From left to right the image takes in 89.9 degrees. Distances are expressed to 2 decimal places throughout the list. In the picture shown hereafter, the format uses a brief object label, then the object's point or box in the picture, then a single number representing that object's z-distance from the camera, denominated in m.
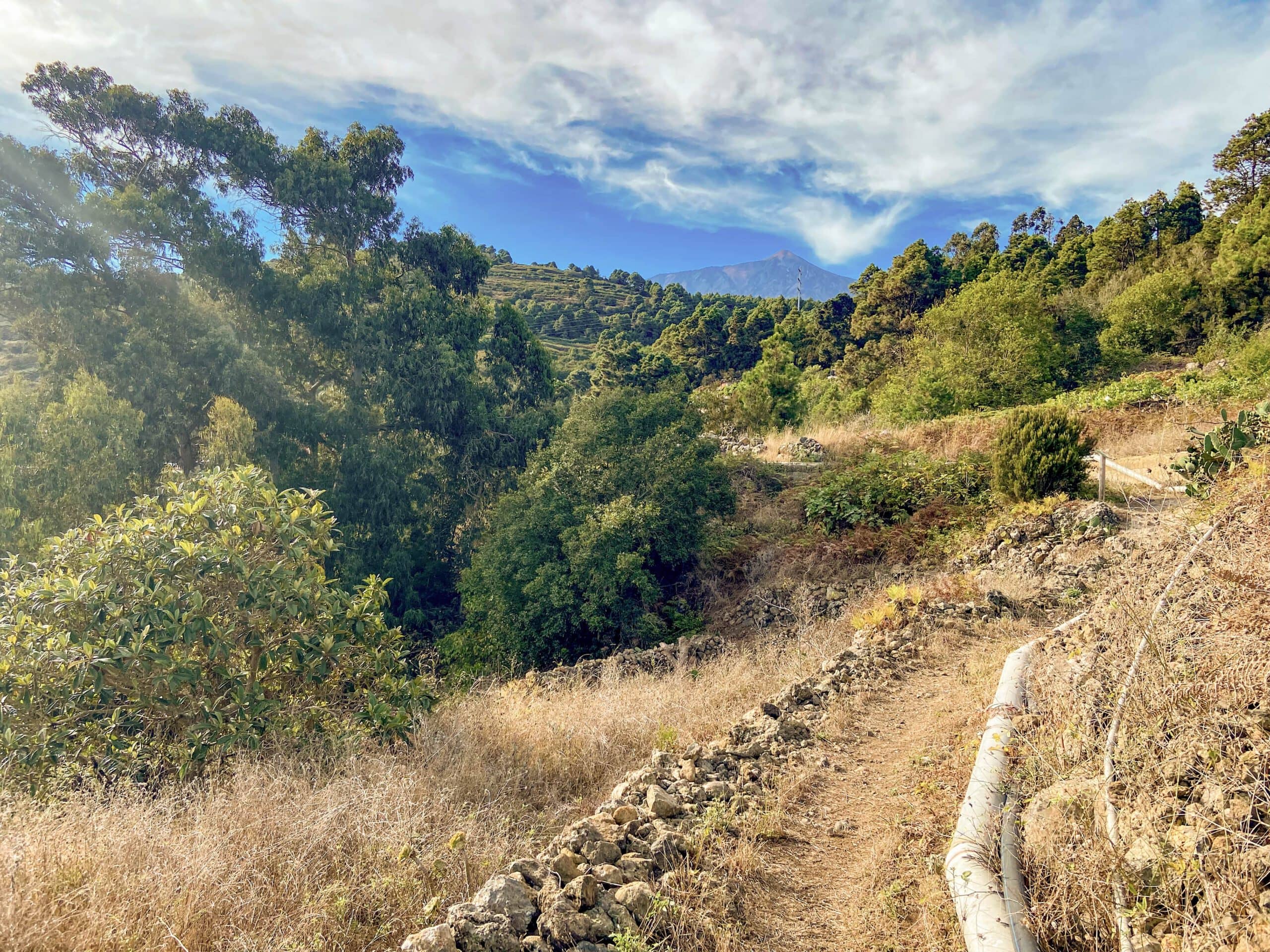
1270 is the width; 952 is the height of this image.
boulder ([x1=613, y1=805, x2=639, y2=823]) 3.64
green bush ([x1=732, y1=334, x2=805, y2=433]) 24.38
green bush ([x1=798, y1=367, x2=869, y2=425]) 25.94
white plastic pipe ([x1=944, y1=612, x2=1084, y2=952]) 2.37
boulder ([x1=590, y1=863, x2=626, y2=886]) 3.04
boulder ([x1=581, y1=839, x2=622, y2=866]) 3.22
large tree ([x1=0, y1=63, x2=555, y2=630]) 13.84
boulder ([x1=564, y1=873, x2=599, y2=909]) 2.86
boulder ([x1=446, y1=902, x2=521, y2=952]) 2.57
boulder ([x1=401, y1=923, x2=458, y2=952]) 2.46
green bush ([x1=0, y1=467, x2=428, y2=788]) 4.41
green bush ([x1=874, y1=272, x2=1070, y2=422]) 20.94
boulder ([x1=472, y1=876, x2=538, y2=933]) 2.73
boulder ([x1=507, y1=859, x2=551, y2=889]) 3.05
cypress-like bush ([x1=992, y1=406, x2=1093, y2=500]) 10.85
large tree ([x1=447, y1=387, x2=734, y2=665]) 10.91
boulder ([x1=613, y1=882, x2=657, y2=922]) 2.91
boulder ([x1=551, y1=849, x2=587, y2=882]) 3.07
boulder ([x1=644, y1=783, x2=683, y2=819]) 3.76
